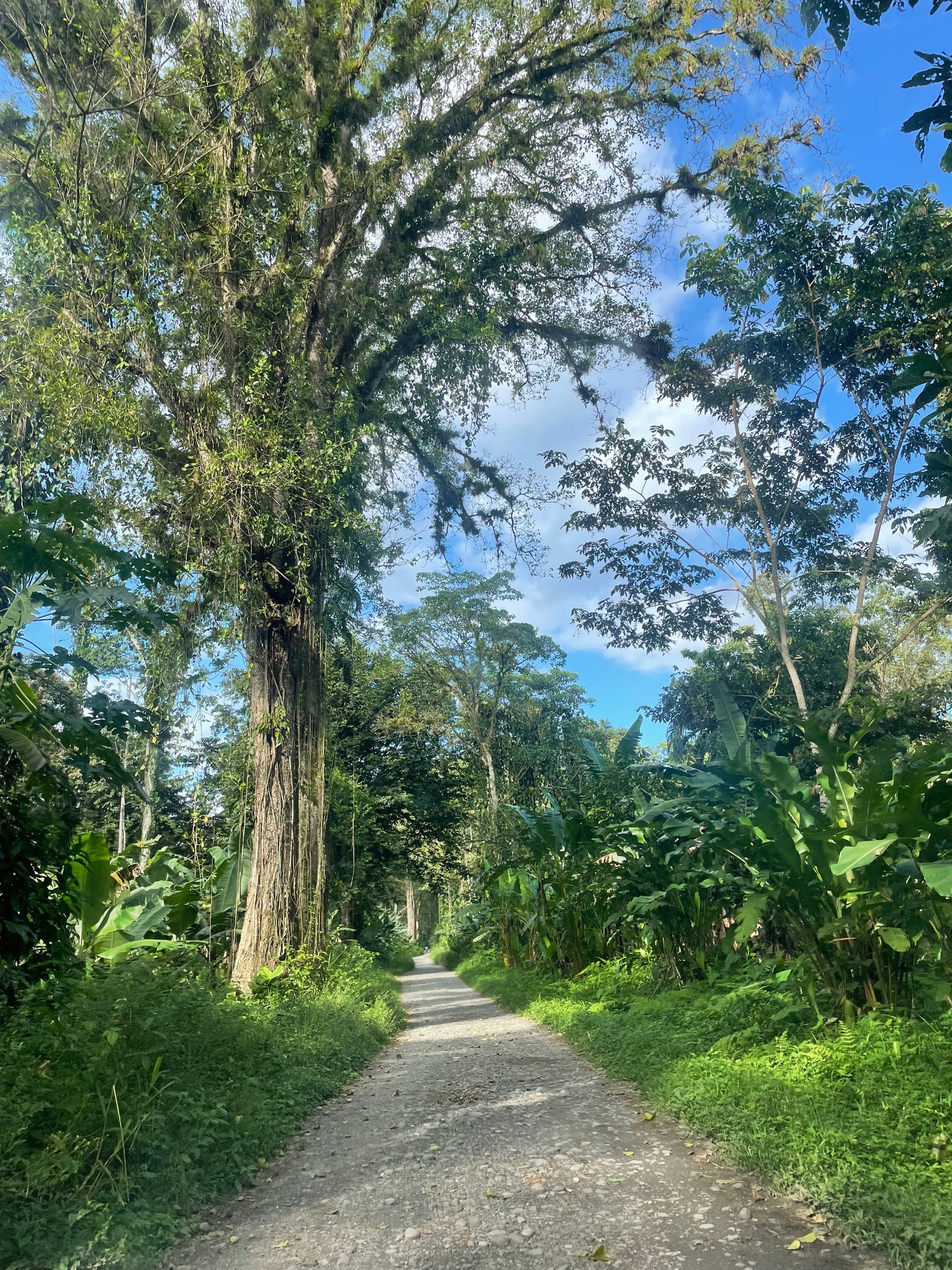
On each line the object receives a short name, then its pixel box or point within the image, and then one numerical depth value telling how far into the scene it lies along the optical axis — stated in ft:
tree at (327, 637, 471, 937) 47.14
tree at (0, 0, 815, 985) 23.72
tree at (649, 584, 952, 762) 45.27
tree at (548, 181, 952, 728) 34.19
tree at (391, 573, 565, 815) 81.25
